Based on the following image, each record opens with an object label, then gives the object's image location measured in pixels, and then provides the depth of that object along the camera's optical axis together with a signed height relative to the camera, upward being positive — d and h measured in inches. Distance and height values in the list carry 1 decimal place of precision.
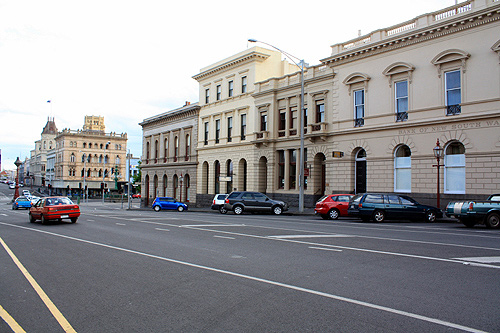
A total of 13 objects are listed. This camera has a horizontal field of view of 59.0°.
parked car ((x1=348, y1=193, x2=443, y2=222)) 861.2 -52.7
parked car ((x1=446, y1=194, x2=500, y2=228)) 700.7 -48.0
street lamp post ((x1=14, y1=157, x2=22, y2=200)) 2650.1 +97.0
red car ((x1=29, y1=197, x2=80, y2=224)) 852.0 -57.2
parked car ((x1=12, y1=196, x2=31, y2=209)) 1793.1 -93.3
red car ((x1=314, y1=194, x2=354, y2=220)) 993.5 -56.9
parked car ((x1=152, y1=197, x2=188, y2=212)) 1637.6 -89.5
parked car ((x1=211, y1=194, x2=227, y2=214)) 1443.8 -67.1
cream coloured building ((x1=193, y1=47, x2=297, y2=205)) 1680.6 +255.4
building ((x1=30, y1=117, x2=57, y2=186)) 5974.4 +424.7
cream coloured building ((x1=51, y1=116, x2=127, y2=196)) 4603.8 +245.5
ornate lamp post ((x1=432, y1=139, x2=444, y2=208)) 967.6 +60.9
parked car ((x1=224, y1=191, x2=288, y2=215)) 1223.5 -62.4
